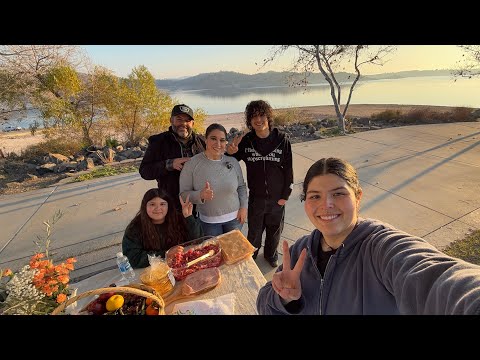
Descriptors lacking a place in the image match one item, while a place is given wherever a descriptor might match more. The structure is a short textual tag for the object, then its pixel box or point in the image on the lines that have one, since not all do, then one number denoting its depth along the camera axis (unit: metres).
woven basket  1.22
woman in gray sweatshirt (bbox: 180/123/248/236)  2.36
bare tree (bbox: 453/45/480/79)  9.02
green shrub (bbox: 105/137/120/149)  9.73
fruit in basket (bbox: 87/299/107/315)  1.30
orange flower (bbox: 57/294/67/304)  1.31
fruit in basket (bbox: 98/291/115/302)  1.38
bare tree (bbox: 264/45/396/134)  10.02
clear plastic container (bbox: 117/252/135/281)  1.82
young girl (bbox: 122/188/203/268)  2.12
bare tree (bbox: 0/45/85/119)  9.76
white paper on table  1.48
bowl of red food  1.79
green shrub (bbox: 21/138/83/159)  9.29
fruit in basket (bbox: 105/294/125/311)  1.31
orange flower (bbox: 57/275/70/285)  1.47
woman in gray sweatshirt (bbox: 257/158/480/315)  0.86
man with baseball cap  2.59
